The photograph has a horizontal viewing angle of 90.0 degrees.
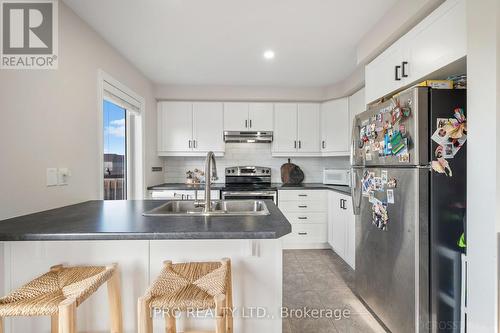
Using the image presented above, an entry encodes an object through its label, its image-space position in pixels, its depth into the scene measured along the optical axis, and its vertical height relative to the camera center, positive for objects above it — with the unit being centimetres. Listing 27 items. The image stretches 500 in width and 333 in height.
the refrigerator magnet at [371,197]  191 -25
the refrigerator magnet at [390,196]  168 -22
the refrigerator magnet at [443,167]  142 -2
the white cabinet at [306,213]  346 -67
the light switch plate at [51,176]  164 -7
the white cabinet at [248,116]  376 +74
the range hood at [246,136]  374 +44
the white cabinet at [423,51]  139 +75
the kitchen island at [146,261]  120 -47
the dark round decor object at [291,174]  397 -15
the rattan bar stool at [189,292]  92 -50
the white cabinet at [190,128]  374 +56
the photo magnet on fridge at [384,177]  174 -9
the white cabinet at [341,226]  284 -76
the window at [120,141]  236 +28
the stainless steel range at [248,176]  397 -17
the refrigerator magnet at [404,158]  152 +4
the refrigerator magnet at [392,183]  164 -12
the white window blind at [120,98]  238 +71
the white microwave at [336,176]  352 -17
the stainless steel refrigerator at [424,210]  143 -28
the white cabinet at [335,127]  350 +54
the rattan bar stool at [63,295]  87 -49
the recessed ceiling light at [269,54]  256 +116
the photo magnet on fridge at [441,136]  142 +16
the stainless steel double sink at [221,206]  182 -30
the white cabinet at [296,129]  380 +55
